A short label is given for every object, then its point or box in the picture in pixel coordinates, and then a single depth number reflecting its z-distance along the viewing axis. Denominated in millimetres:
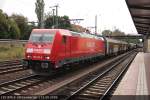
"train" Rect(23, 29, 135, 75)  16406
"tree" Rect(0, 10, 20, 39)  51438
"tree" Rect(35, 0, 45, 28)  75250
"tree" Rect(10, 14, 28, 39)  66688
